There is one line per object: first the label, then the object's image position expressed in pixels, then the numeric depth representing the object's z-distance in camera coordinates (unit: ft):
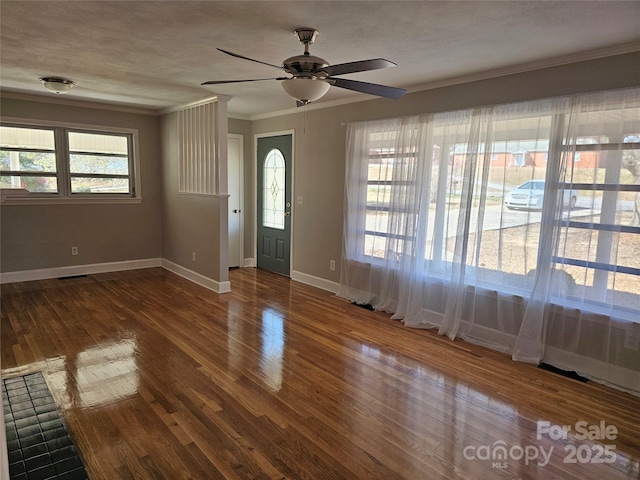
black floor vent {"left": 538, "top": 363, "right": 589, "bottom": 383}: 10.44
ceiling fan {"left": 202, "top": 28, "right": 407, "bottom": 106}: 7.79
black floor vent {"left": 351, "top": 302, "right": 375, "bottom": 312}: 15.78
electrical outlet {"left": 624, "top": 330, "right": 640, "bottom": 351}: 9.78
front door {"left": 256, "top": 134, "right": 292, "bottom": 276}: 20.17
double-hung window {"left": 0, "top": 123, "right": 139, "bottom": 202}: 17.58
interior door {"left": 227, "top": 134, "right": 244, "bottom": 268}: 21.45
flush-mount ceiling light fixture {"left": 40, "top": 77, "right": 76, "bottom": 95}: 13.80
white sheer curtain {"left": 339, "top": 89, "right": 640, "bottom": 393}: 9.91
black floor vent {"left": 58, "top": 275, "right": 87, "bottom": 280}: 18.87
